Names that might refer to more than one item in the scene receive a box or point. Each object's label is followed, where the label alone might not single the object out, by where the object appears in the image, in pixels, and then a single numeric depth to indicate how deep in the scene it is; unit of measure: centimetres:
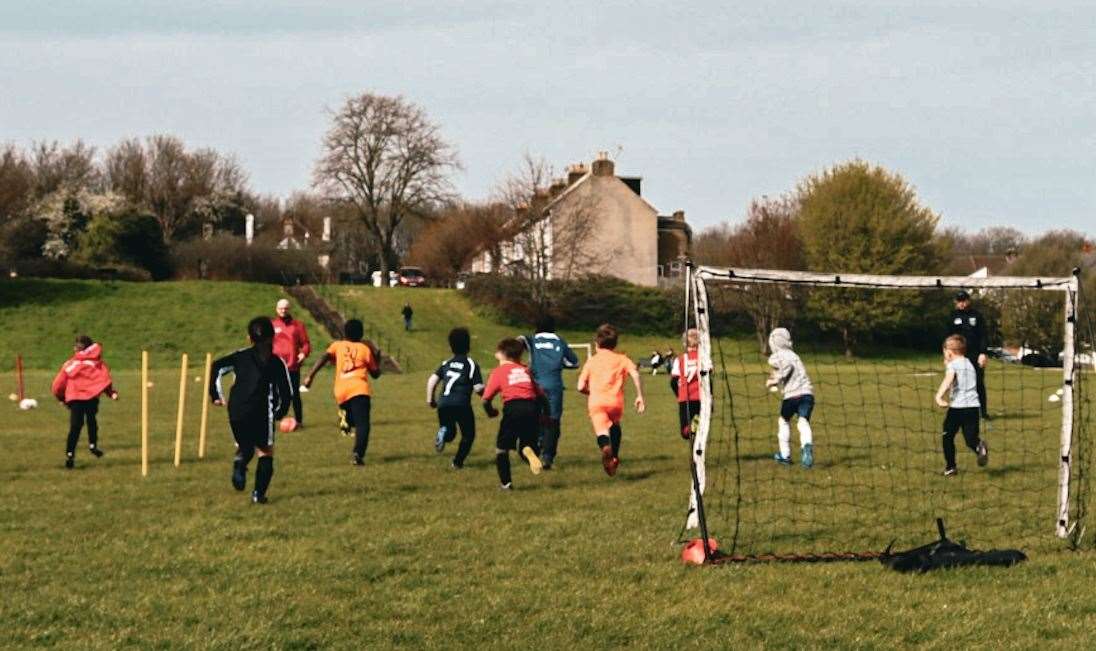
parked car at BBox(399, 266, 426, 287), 8312
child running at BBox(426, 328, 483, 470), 1447
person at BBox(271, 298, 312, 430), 1914
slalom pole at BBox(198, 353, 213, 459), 1510
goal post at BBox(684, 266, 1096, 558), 995
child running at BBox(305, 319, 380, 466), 1491
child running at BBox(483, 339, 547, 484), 1301
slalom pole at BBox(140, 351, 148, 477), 1382
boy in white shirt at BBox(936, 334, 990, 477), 1416
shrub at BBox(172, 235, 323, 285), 8069
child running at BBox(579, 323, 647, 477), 1349
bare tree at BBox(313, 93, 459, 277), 8150
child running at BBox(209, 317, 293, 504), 1196
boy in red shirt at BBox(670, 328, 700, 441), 1552
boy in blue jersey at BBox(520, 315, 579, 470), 1460
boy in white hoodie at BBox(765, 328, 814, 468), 1488
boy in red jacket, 1566
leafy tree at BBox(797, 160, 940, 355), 6662
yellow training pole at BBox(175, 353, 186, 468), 1467
